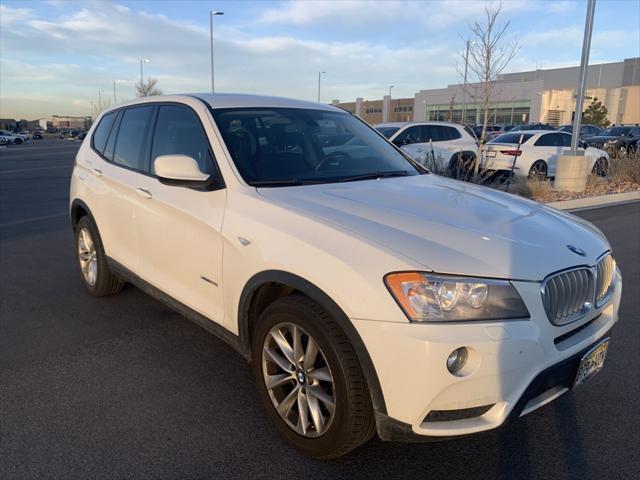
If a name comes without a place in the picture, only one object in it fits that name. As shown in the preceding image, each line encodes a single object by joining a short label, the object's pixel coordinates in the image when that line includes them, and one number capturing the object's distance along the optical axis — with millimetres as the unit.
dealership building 62344
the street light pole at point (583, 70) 11501
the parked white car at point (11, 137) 54775
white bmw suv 2195
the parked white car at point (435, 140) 12672
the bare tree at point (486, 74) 11547
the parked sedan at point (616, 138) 19922
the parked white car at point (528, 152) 13430
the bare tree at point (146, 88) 44281
